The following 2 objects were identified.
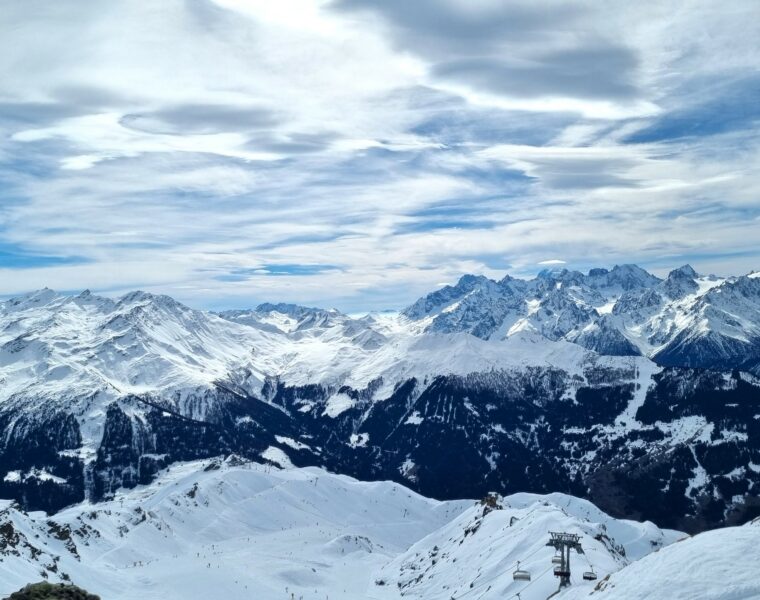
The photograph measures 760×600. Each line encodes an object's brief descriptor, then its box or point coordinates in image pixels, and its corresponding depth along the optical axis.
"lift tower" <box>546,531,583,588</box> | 83.00
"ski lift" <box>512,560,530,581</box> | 98.50
